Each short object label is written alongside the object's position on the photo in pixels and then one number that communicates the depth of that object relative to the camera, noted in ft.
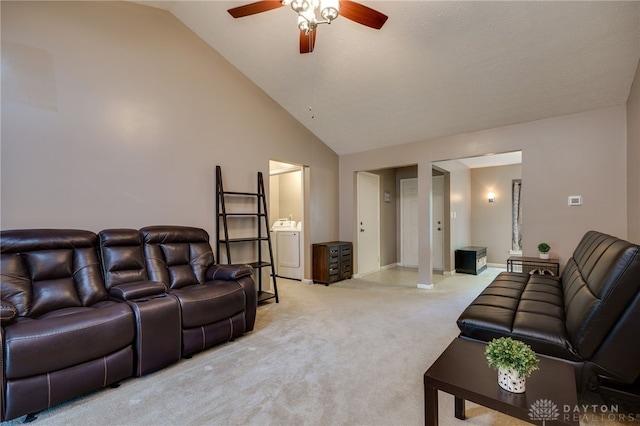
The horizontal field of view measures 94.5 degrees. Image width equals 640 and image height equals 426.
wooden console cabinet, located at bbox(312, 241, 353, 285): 16.51
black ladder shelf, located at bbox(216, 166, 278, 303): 12.22
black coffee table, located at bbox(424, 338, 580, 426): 3.68
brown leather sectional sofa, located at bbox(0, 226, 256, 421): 5.57
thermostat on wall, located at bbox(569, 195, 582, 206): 11.63
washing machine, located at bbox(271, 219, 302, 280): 17.67
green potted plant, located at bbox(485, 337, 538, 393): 3.94
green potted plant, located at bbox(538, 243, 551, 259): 12.05
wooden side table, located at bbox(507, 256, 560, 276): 11.81
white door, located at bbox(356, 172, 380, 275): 18.99
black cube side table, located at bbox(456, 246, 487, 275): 19.21
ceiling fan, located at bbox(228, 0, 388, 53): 6.56
